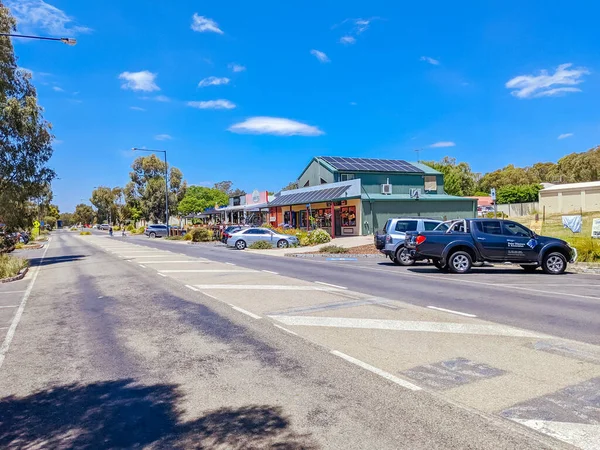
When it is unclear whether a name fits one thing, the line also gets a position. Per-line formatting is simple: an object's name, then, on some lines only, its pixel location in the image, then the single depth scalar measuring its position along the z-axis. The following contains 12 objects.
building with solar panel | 36.62
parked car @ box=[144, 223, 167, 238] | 60.91
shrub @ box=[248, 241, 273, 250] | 32.06
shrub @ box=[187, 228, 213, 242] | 44.31
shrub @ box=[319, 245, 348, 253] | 26.59
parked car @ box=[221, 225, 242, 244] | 38.24
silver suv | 19.41
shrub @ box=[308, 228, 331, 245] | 33.31
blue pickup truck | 15.71
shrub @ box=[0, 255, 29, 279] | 17.38
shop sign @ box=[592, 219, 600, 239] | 21.80
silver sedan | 32.94
